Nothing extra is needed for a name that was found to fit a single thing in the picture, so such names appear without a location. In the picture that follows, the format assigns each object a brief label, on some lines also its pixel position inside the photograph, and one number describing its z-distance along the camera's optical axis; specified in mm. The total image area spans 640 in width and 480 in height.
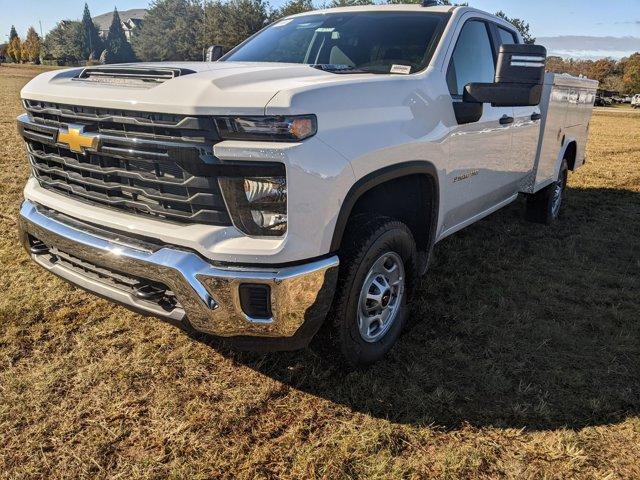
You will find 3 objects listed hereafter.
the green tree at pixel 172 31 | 72375
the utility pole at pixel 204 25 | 67438
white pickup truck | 2209
